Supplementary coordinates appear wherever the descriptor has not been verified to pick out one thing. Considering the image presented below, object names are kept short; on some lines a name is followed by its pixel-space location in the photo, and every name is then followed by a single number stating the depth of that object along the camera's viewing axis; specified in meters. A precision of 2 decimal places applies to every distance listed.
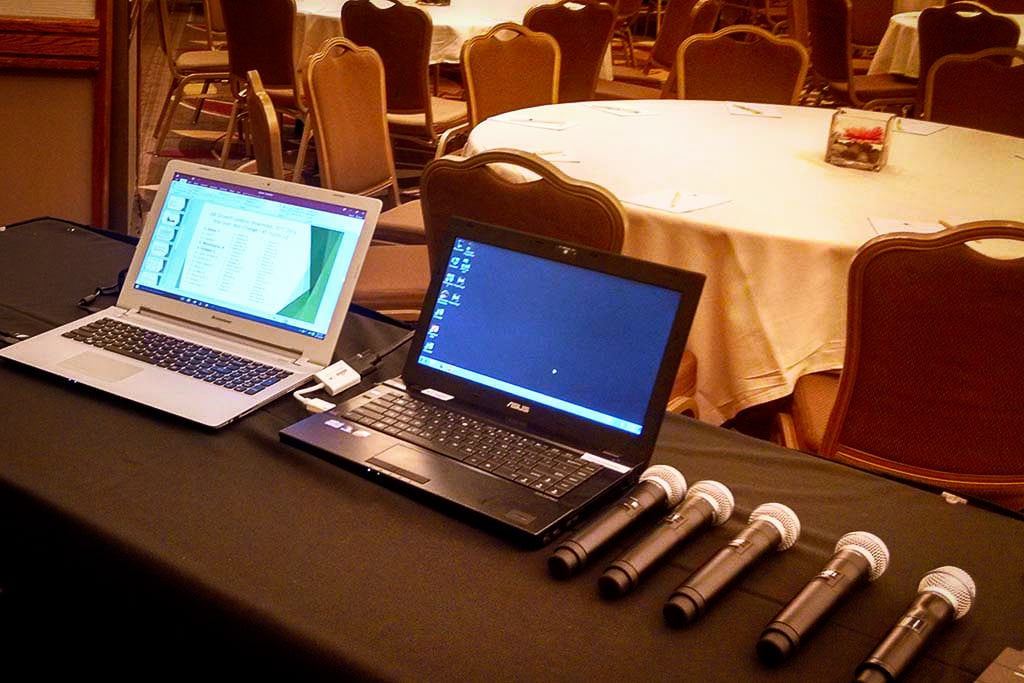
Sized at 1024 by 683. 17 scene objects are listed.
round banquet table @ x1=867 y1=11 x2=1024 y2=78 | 5.70
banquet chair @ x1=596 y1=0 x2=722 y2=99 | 5.37
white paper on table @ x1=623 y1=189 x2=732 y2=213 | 2.39
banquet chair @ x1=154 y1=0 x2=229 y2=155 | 5.23
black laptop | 1.12
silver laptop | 1.36
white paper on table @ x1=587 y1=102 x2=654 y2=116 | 3.50
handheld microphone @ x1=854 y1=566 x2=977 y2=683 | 0.85
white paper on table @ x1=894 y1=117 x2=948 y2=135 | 3.38
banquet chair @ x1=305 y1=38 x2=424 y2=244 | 3.06
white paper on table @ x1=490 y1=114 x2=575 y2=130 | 3.17
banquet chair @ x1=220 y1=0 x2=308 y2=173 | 4.58
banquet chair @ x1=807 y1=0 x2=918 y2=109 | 5.30
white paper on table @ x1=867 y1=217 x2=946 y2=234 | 2.30
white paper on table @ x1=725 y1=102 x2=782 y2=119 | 3.58
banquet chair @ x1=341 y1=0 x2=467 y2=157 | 4.44
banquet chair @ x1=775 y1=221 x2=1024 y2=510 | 1.77
